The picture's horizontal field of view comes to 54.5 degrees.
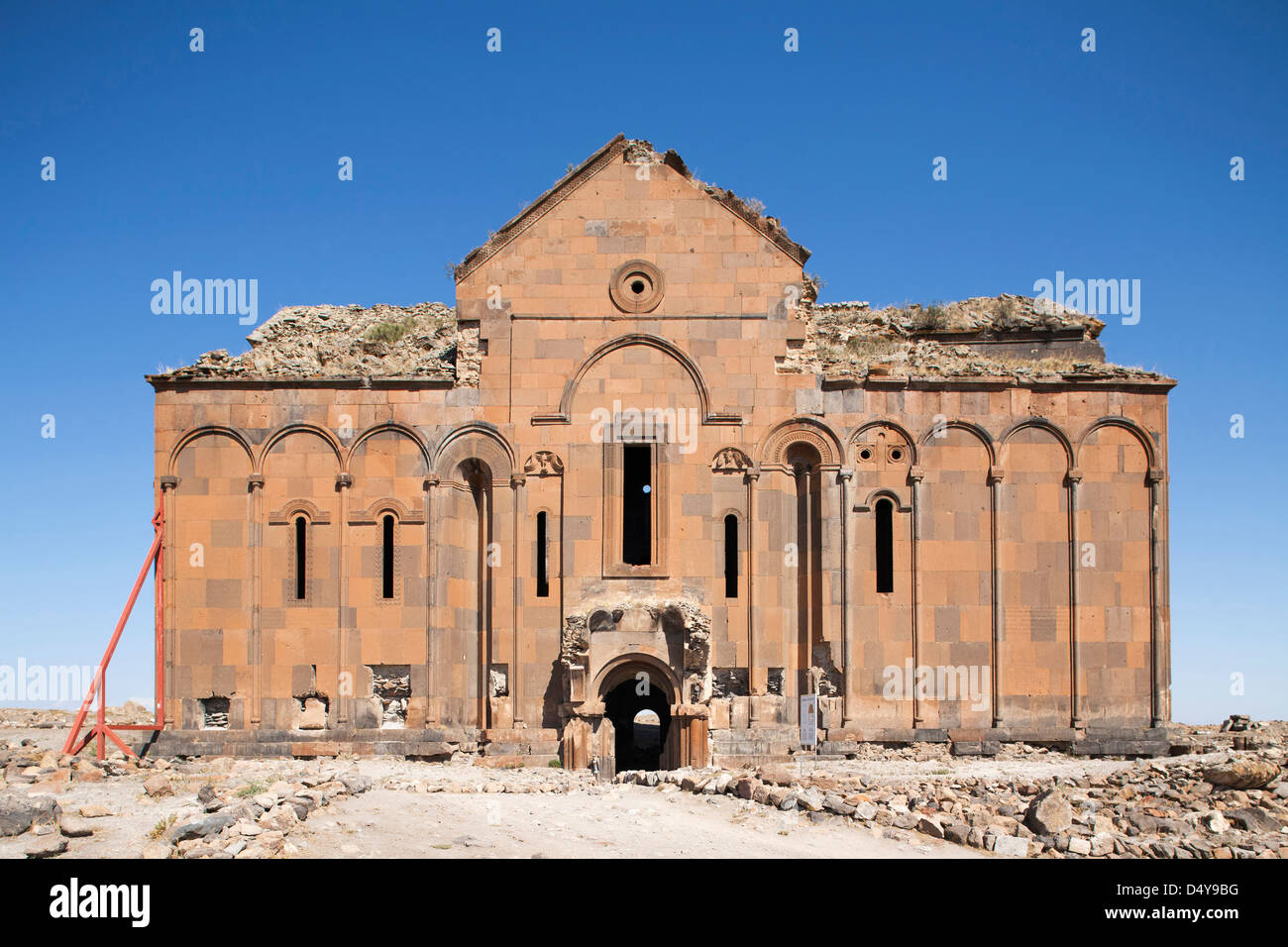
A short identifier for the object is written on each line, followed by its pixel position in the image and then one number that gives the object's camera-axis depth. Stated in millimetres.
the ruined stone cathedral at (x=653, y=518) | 23562
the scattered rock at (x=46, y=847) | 14164
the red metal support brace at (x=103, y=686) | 22531
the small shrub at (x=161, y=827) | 14830
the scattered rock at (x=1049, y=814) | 16562
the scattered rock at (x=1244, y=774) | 18312
